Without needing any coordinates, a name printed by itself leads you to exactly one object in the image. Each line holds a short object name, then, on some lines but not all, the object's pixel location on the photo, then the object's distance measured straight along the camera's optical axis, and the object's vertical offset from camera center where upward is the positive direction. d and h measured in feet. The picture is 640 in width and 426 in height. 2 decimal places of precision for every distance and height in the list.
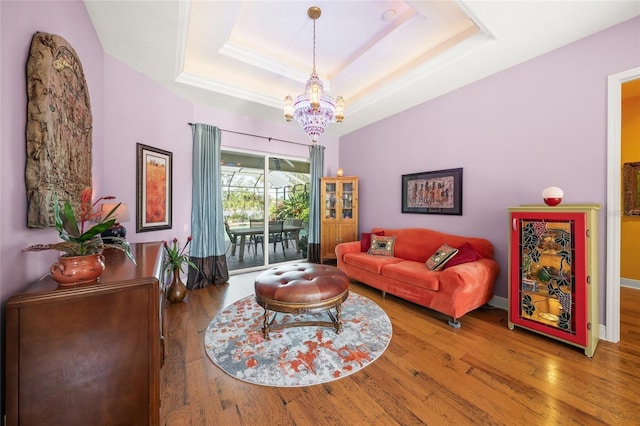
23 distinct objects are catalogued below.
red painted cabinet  6.90 -1.88
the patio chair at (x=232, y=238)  14.70 -1.70
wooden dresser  3.26 -2.10
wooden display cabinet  16.33 -0.27
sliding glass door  14.90 +0.42
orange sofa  8.48 -2.47
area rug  6.11 -4.08
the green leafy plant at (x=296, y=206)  17.01 +0.45
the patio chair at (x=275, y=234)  16.17 -1.58
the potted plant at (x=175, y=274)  10.44 -2.79
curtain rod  13.69 +4.71
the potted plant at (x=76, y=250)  3.54 -0.62
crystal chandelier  8.79 +3.99
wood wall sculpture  3.99 +1.62
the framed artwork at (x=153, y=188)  9.78 +1.03
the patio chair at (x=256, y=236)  15.64 -1.63
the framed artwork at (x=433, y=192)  11.40 +1.05
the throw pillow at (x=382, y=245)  12.89 -1.82
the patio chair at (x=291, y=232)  17.39 -1.48
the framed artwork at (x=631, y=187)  11.82 +1.29
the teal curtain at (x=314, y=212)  16.63 +0.01
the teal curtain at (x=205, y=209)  12.48 +0.16
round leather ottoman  7.16 -2.49
